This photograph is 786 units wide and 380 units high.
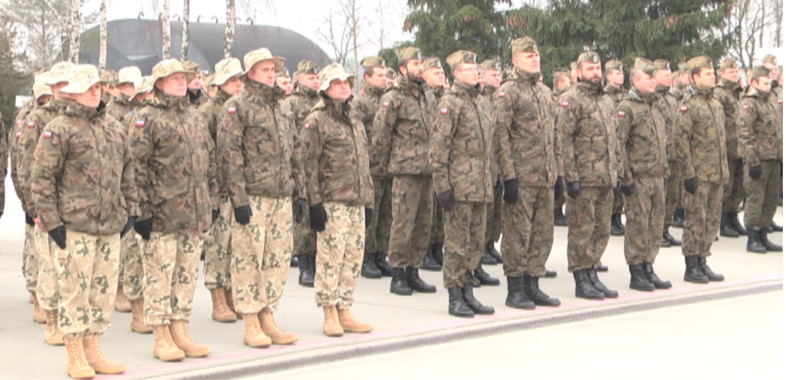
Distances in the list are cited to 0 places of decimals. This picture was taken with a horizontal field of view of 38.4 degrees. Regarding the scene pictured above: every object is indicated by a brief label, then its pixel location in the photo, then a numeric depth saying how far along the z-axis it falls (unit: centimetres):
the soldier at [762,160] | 1310
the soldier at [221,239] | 870
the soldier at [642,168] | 1036
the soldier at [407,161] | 1027
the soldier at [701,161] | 1097
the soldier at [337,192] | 824
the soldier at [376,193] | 1147
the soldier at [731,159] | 1414
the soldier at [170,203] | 738
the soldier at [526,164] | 944
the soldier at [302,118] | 1098
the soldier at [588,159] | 1000
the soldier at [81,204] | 674
